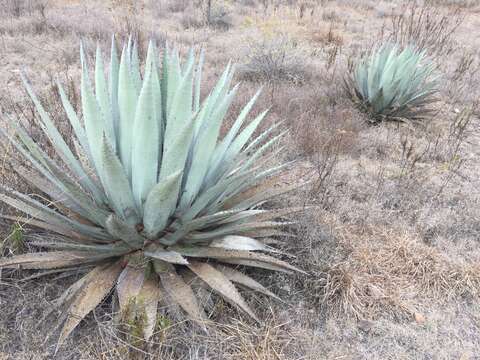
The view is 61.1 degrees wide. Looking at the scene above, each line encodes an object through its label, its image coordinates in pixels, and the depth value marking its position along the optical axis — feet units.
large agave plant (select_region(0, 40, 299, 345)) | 5.68
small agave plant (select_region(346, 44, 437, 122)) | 14.71
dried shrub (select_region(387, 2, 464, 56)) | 18.80
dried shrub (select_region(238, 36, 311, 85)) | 18.23
